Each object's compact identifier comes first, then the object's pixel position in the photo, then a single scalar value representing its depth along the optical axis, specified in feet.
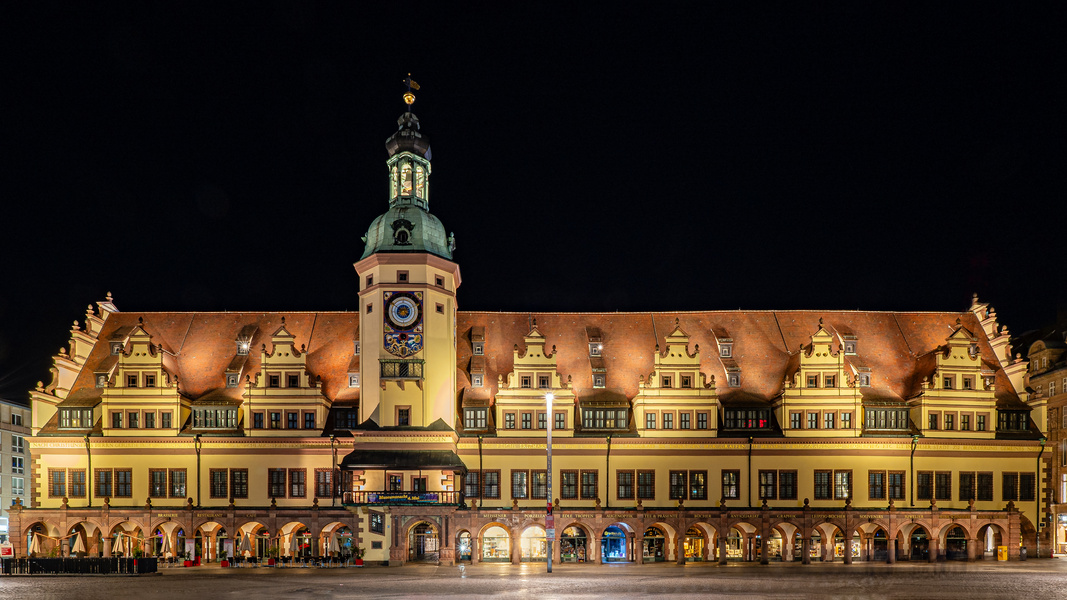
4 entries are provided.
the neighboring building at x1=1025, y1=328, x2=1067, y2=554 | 231.71
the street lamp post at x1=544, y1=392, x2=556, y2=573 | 174.40
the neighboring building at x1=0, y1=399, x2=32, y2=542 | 298.35
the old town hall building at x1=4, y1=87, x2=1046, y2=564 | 210.38
